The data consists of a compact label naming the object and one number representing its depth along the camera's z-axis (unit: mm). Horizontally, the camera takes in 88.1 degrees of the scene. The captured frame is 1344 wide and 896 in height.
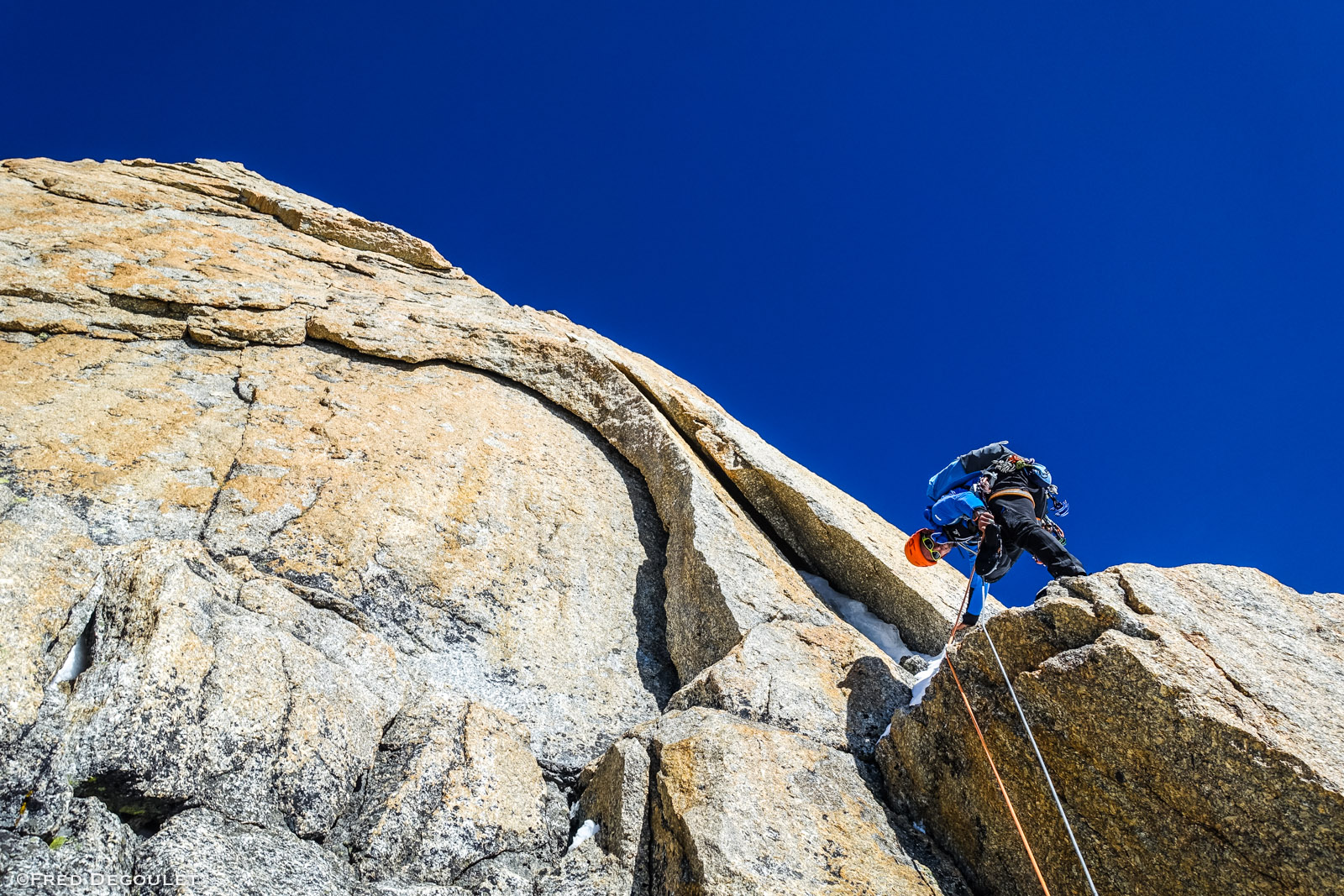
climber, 6641
